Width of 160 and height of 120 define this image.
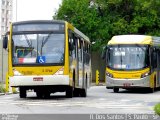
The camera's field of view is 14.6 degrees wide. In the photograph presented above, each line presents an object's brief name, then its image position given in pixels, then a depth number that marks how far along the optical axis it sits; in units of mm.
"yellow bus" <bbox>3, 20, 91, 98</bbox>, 24750
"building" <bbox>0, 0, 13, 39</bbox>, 148050
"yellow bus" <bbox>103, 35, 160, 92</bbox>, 35438
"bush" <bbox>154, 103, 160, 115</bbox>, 16928
